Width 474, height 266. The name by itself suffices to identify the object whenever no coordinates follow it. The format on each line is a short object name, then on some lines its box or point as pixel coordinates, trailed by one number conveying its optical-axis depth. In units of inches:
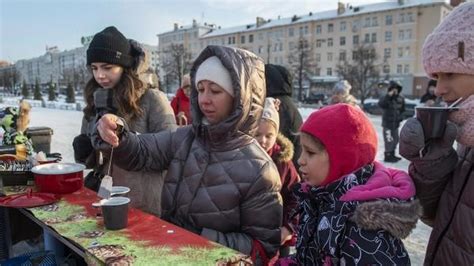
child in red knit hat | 47.6
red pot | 70.1
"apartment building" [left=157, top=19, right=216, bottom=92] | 3078.2
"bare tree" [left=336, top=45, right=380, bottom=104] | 1650.8
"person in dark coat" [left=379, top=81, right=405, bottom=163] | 325.7
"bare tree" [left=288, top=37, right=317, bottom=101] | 1964.7
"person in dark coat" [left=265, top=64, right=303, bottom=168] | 151.5
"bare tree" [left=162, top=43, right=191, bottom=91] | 2349.9
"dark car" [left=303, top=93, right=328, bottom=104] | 1600.1
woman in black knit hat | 86.6
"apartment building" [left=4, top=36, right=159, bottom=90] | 3838.6
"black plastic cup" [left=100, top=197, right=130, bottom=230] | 52.3
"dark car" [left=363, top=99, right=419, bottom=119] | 1002.6
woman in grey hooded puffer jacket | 61.6
